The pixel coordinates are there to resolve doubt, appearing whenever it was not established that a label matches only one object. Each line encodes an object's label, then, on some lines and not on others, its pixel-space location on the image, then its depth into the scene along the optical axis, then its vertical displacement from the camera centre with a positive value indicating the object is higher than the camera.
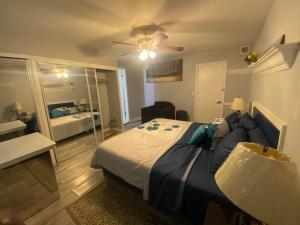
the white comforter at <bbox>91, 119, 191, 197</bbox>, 1.58 -0.83
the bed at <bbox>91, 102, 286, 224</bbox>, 1.21 -0.86
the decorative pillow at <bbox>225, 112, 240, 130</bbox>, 1.96 -0.58
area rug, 1.49 -1.42
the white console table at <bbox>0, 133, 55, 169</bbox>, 1.37 -0.63
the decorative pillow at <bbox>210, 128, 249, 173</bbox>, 1.32 -0.62
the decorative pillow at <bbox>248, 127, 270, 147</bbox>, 1.34 -0.56
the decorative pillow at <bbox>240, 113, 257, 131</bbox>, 1.82 -0.55
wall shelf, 0.95 +0.22
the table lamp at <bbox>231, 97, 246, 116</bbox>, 2.74 -0.40
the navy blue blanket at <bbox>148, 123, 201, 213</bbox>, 1.31 -0.91
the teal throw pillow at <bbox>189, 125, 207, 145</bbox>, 1.89 -0.70
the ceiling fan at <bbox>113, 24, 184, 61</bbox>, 2.08 +0.74
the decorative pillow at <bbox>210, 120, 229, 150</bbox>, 1.79 -0.64
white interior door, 3.84 -0.15
